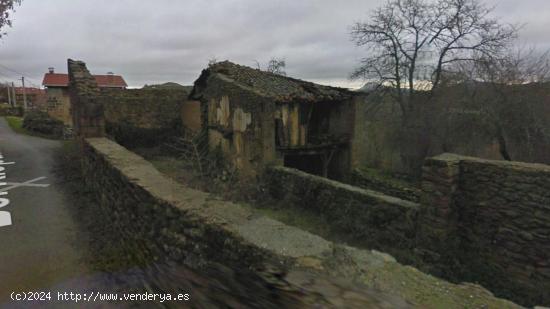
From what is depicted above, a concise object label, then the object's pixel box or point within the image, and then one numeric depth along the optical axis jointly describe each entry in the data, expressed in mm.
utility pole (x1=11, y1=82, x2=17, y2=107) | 51031
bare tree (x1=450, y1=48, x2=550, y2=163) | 15961
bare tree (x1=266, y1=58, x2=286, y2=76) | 31628
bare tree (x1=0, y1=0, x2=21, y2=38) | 12697
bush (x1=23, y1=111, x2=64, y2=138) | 21266
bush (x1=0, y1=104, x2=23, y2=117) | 40469
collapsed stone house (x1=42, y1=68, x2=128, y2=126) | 26578
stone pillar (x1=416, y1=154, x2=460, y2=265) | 7297
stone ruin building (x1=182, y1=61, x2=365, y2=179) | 12281
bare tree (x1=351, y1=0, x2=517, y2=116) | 20797
